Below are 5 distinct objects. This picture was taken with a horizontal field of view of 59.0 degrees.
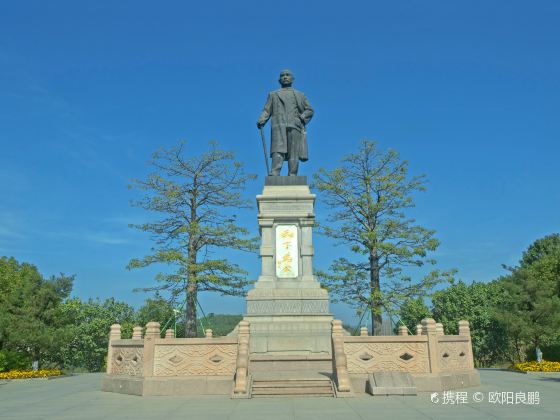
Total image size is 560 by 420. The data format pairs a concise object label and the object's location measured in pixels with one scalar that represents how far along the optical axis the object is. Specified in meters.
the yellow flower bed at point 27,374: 20.00
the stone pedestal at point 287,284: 14.59
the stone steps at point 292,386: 11.41
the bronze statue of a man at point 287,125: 17.89
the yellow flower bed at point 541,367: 19.48
